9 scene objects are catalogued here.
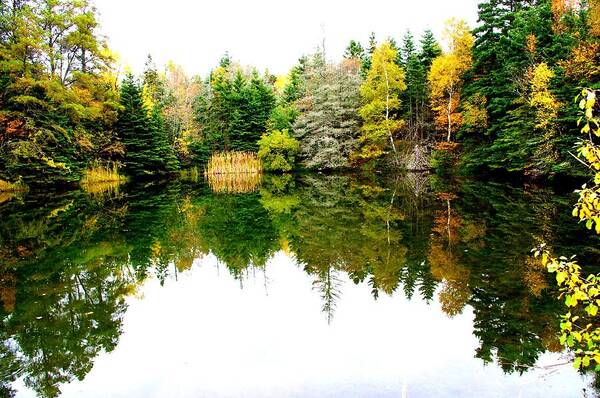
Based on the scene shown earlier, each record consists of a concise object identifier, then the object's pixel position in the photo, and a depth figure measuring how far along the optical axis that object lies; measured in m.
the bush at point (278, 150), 35.72
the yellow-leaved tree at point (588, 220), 2.17
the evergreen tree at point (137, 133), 34.50
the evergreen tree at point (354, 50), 55.44
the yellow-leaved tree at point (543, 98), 18.78
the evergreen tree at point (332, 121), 33.94
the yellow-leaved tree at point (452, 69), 29.39
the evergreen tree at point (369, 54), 43.82
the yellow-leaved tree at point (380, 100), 32.03
